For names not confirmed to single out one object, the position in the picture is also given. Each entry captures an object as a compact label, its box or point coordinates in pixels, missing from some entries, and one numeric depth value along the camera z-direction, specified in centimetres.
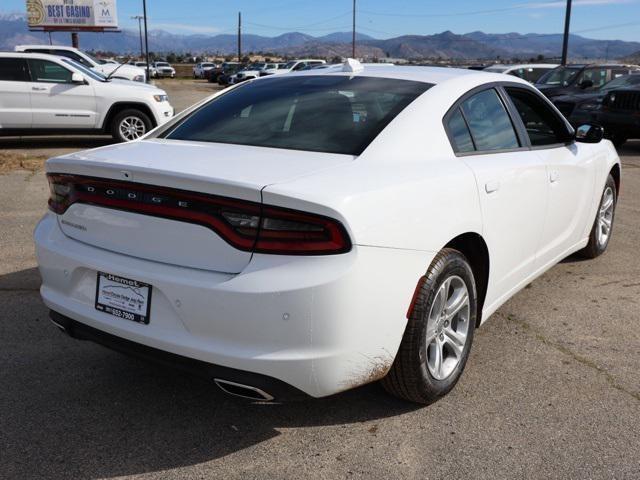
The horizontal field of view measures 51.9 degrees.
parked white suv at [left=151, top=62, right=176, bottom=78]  5912
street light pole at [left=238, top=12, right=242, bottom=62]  7495
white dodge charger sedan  248
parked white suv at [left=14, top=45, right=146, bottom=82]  1892
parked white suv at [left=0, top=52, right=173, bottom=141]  1151
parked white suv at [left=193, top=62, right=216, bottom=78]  6012
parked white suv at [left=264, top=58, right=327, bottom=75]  3722
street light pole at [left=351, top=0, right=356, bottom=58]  6567
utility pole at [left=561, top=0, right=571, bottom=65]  2831
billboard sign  4597
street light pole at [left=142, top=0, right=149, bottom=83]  4776
